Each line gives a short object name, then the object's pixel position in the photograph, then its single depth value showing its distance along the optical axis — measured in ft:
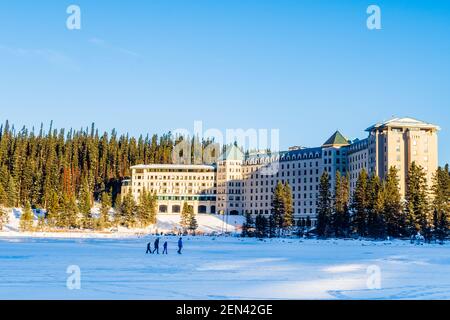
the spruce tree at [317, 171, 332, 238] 359.46
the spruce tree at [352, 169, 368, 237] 337.31
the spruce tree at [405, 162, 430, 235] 321.73
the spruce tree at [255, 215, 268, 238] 378.73
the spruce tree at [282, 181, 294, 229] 392.27
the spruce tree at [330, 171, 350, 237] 347.56
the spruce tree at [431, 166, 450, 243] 310.04
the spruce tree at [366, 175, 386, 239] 319.06
